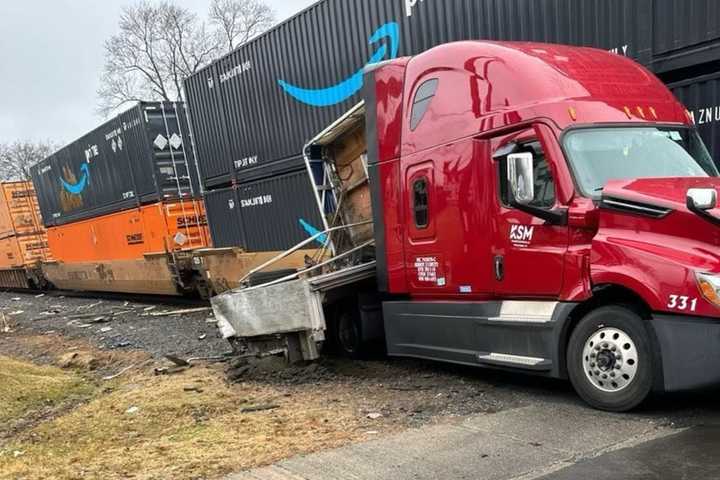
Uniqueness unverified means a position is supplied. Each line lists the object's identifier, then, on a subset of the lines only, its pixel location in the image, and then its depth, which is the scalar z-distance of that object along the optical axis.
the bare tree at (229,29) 44.16
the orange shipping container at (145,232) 13.84
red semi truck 4.20
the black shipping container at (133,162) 13.79
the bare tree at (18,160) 57.66
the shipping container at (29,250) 22.52
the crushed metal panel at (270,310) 6.45
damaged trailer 6.54
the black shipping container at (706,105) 5.79
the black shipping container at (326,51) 6.46
